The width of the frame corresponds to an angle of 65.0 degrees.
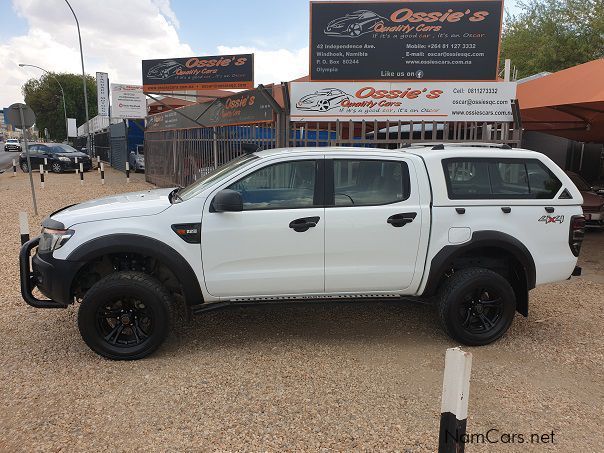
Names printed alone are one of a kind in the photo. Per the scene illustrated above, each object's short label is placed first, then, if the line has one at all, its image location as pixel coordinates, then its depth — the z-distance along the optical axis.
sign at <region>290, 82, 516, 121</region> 7.89
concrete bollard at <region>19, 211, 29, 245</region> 5.77
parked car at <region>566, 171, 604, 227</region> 8.98
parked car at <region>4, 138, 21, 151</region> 57.09
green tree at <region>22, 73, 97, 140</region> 62.59
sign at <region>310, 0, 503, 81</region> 7.97
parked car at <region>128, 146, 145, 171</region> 25.06
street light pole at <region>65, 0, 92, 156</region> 28.11
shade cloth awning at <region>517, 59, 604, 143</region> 7.95
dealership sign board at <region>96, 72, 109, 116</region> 29.12
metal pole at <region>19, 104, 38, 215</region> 10.45
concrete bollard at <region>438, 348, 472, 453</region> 1.93
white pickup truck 3.74
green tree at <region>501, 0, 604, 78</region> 21.02
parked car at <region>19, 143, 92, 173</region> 24.52
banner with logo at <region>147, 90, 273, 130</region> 8.80
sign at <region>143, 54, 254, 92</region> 11.67
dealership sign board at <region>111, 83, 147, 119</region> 29.08
